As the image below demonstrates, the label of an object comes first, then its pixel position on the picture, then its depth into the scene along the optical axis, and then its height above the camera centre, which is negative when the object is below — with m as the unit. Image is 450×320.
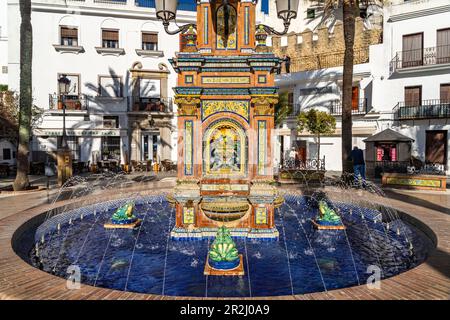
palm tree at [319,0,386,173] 16.23 +3.91
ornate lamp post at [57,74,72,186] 16.81 -0.24
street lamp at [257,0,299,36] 8.19 +3.81
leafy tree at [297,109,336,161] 23.20 +2.70
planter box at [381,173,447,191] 15.55 -1.12
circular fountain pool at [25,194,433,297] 5.82 -2.16
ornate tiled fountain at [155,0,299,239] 8.51 +1.06
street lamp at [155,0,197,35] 8.41 +3.91
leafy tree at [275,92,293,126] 27.80 +4.39
